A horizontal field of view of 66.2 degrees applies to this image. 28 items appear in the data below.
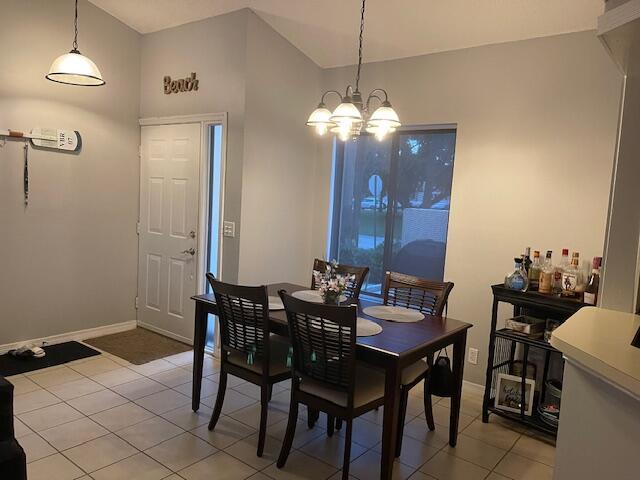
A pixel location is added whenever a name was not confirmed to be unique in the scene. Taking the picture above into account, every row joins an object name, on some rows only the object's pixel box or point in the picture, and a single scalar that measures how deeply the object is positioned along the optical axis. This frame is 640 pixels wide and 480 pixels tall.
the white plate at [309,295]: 3.09
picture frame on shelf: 3.16
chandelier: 2.61
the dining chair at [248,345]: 2.65
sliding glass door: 4.02
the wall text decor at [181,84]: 4.23
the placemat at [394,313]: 2.88
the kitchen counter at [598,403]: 1.33
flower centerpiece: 2.77
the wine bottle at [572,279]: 2.99
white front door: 4.37
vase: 2.79
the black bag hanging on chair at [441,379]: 2.91
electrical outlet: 3.70
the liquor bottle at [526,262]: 3.21
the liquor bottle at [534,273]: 3.19
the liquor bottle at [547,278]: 3.07
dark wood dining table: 2.31
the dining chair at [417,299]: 2.80
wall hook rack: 3.88
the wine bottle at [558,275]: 3.07
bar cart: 3.06
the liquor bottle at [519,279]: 3.14
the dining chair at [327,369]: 2.30
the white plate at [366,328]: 2.52
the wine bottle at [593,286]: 2.89
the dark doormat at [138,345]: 4.16
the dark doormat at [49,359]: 3.70
